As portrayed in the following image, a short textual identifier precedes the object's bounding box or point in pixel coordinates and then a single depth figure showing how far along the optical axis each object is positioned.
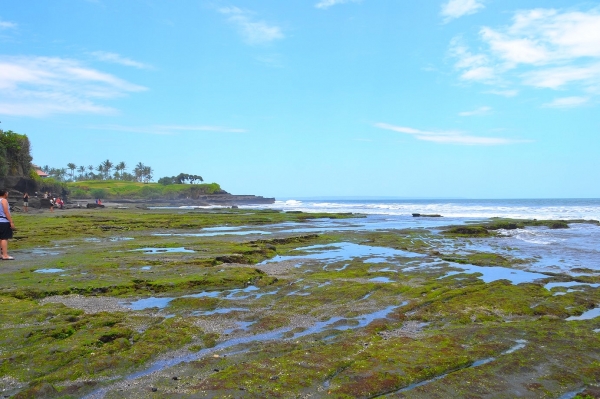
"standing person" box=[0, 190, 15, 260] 15.99
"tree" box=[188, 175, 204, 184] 187.75
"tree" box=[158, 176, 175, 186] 189.20
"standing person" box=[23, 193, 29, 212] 49.67
